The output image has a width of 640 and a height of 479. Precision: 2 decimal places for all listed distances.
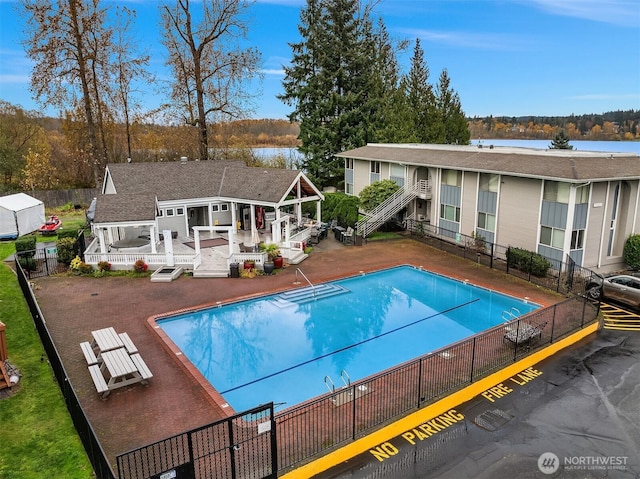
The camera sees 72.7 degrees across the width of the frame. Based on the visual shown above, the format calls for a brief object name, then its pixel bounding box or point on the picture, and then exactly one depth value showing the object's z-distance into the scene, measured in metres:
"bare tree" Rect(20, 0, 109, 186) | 30.52
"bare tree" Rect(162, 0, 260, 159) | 35.84
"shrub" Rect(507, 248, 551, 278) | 21.70
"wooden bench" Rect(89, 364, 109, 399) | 11.54
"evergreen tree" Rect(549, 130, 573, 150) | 50.42
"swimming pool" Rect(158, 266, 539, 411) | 13.55
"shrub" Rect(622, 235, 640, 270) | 22.86
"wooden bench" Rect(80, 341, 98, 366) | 12.75
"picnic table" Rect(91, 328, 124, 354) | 13.23
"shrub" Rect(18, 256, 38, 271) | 22.50
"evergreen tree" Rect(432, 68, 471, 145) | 52.99
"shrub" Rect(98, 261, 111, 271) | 22.72
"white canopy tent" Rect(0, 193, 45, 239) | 30.58
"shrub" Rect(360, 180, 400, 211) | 31.89
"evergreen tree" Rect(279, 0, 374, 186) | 45.06
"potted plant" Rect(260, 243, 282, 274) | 23.02
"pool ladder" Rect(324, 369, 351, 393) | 12.72
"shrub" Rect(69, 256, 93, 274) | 22.50
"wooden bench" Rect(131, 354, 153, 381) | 12.24
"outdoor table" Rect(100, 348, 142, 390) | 11.91
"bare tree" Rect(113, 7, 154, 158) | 36.72
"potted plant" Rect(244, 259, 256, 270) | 23.15
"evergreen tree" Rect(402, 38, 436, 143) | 51.06
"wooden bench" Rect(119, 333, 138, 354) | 13.22
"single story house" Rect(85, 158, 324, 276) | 23.09
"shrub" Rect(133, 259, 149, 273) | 22.67
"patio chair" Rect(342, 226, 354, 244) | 29.55
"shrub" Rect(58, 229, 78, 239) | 25.77
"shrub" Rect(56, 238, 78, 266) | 23.84
